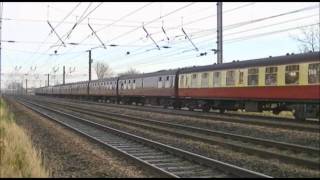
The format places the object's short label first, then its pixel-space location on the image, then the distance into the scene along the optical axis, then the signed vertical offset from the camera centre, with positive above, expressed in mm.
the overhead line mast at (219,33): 35031 +3867
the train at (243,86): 23203 +294
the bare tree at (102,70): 141462 +5673
